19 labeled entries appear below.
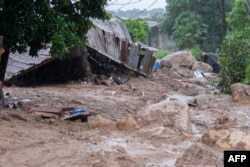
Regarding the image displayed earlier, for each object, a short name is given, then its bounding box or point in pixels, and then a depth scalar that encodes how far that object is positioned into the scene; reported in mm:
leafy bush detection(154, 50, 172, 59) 32922
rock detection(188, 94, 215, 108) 14253
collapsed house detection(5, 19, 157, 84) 15477
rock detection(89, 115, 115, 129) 8470
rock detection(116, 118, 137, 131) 8348
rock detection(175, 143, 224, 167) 5848
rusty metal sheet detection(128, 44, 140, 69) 19375
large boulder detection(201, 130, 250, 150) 6564
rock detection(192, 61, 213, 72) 26891
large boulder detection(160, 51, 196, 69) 26806
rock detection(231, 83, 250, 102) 15021
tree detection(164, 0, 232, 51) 31969
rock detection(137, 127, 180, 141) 7707
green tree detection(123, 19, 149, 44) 25783
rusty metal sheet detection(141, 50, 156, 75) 20344
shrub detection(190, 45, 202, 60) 30900
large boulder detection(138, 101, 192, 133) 9015
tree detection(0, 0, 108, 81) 9037
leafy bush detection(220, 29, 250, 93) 17203
